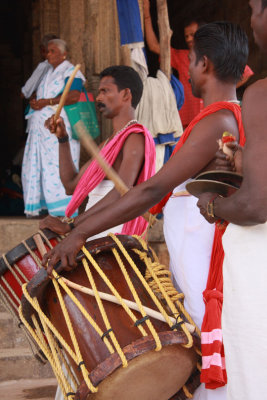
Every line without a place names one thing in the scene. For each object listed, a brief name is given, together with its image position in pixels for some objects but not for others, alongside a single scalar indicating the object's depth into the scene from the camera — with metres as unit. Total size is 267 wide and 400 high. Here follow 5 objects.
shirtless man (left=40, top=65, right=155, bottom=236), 4.40
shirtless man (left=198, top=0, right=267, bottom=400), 3.50
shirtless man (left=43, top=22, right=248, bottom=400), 3.90
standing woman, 6.88
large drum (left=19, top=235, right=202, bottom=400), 3.76
